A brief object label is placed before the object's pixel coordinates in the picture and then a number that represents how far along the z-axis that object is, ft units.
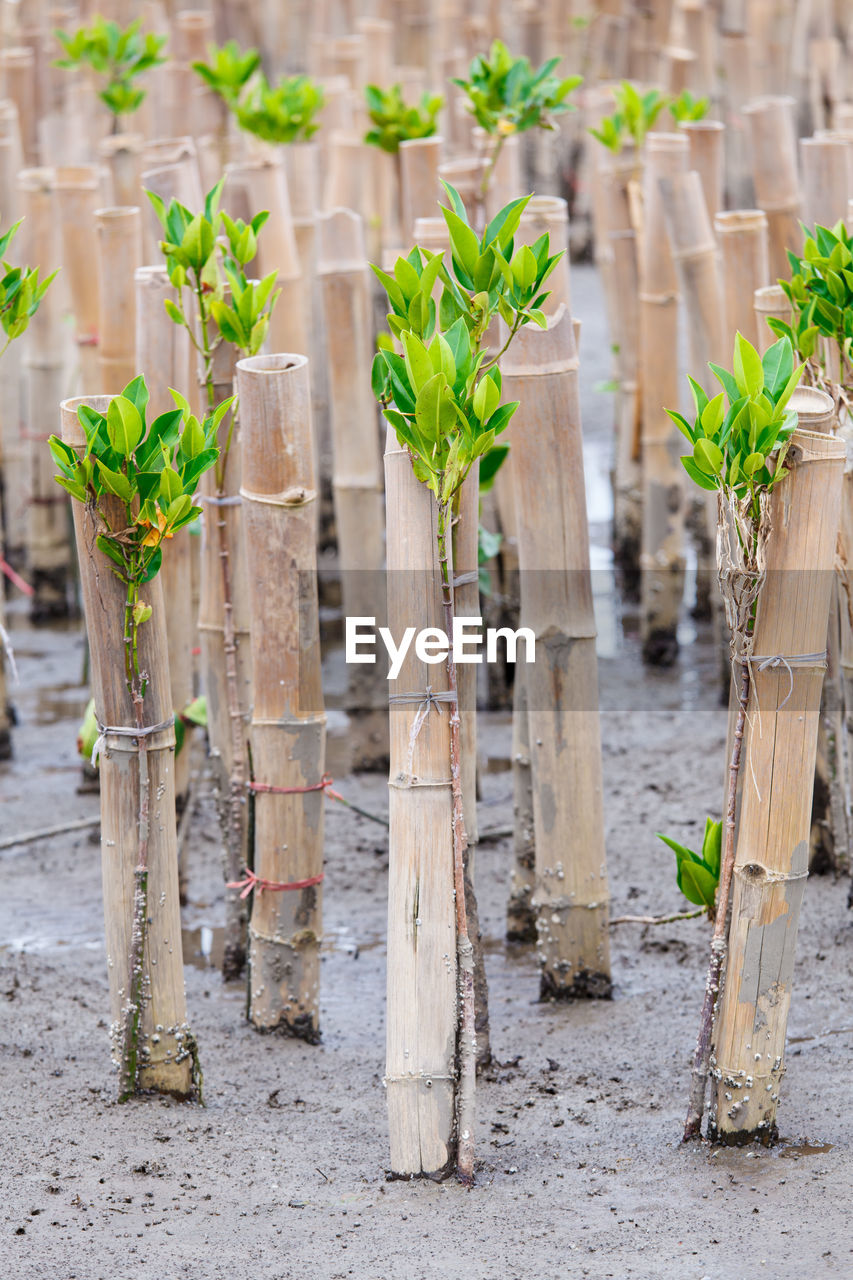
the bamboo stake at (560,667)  8.02
